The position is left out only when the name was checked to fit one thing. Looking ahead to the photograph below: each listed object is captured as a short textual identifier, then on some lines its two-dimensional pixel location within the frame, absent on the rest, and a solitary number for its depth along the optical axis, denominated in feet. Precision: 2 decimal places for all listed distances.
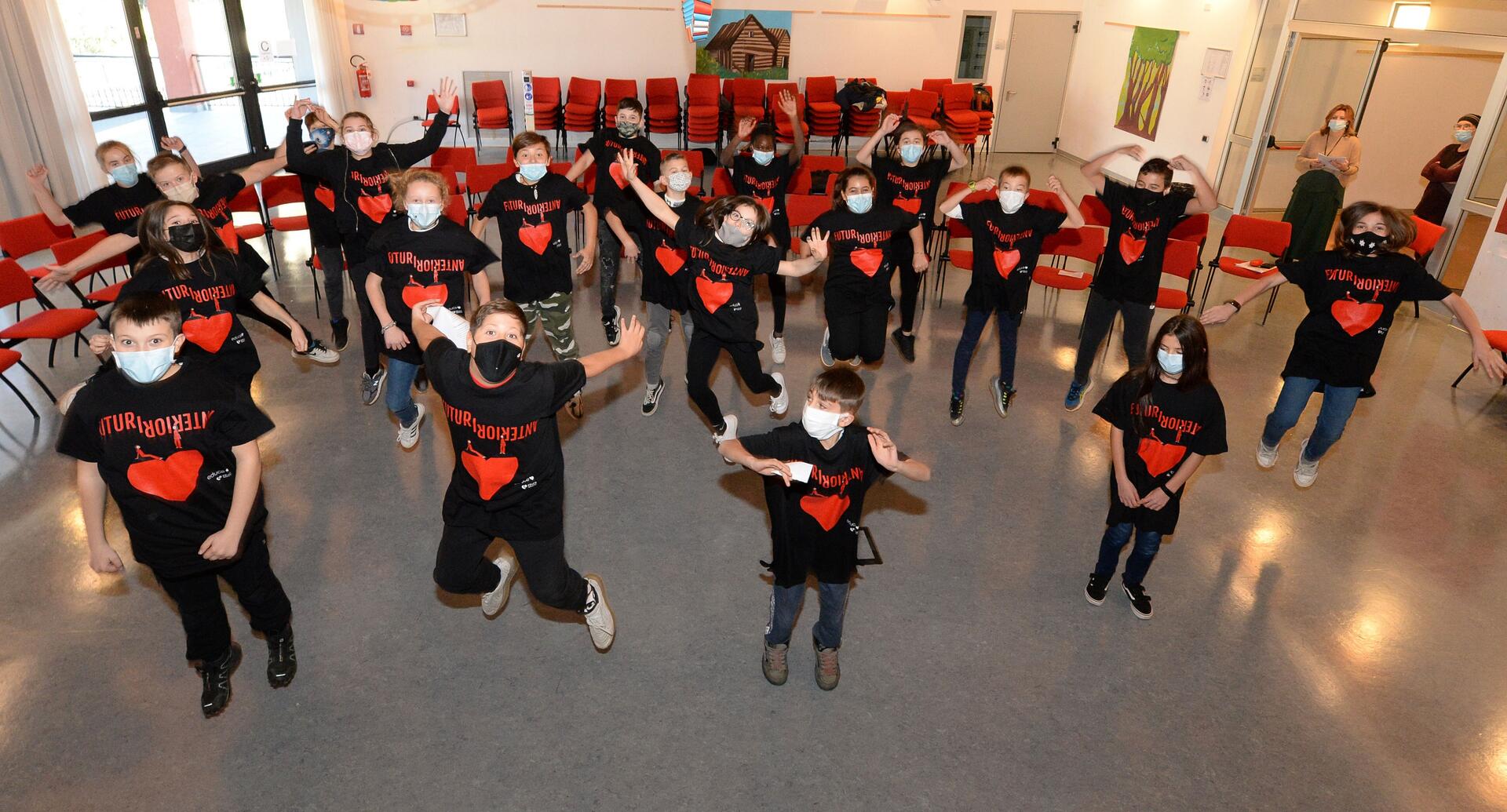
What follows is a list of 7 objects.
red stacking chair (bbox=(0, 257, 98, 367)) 17.70
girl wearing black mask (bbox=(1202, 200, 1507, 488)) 13.92
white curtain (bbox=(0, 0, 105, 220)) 27.71
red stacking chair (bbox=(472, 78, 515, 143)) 40.29
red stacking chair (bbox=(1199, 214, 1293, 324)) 24.52
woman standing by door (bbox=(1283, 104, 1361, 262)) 27.55
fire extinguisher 42.04
